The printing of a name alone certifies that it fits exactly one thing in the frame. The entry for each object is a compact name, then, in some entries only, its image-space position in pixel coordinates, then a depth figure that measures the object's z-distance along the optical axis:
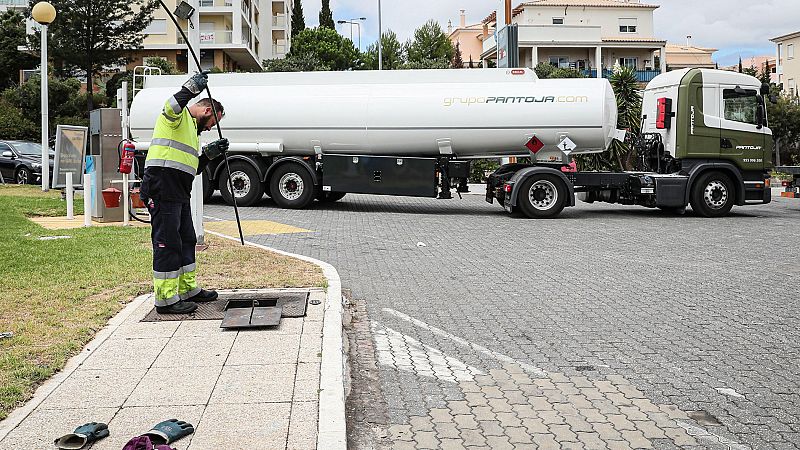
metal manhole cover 7.28
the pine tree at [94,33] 46.81
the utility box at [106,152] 16.39
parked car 28.41
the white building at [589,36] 65.69
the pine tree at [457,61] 77.94
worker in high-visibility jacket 7.39
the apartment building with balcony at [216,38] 59.69
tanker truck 18.56
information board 20.78
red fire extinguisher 13.95
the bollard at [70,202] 16.39
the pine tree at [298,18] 92.19
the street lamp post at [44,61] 21.39
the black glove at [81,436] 4.33
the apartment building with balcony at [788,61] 76.25
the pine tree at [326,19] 85.25
